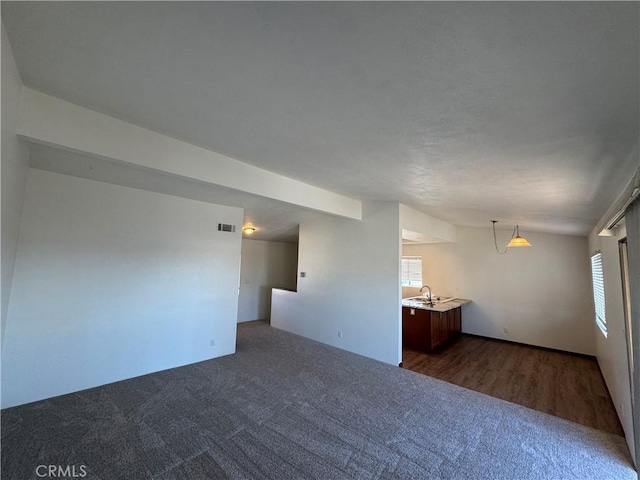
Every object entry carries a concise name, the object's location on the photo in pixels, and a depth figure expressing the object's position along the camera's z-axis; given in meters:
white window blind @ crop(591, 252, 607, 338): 3.63
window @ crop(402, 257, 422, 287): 7.27
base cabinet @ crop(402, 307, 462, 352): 5.01
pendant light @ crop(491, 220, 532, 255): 4.36
